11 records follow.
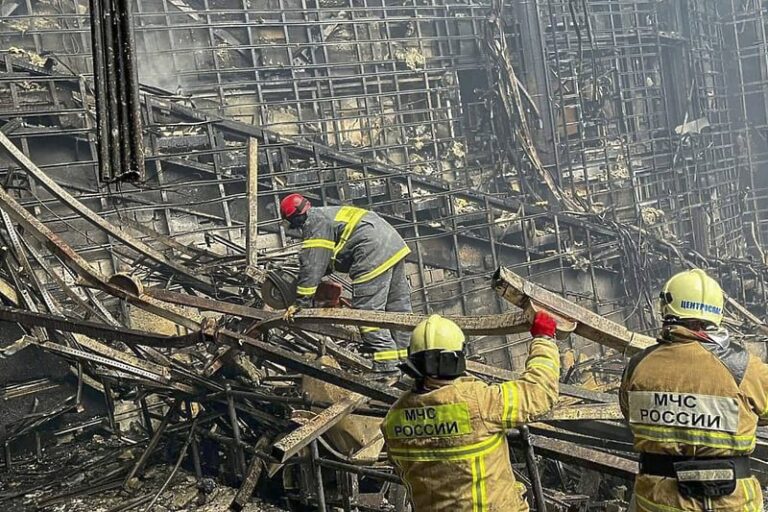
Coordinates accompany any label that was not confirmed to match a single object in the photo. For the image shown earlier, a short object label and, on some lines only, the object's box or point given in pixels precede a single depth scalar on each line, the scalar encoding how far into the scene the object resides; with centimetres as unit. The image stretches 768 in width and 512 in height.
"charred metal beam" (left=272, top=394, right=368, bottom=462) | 338
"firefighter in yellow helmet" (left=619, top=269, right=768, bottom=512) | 265
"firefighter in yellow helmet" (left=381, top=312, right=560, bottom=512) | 292
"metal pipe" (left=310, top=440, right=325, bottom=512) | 409
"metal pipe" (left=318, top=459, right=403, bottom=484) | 374
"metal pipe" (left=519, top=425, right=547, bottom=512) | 312
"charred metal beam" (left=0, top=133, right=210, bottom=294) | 625
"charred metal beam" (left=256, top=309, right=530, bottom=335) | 339
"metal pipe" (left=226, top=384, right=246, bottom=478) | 495
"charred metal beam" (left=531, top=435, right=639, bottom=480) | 312
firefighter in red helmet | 572
